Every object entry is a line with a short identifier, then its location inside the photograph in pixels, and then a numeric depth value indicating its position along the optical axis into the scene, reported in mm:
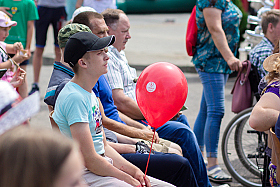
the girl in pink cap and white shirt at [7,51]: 7687
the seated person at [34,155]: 1788
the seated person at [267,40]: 7230
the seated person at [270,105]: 4934
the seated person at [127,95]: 5941
